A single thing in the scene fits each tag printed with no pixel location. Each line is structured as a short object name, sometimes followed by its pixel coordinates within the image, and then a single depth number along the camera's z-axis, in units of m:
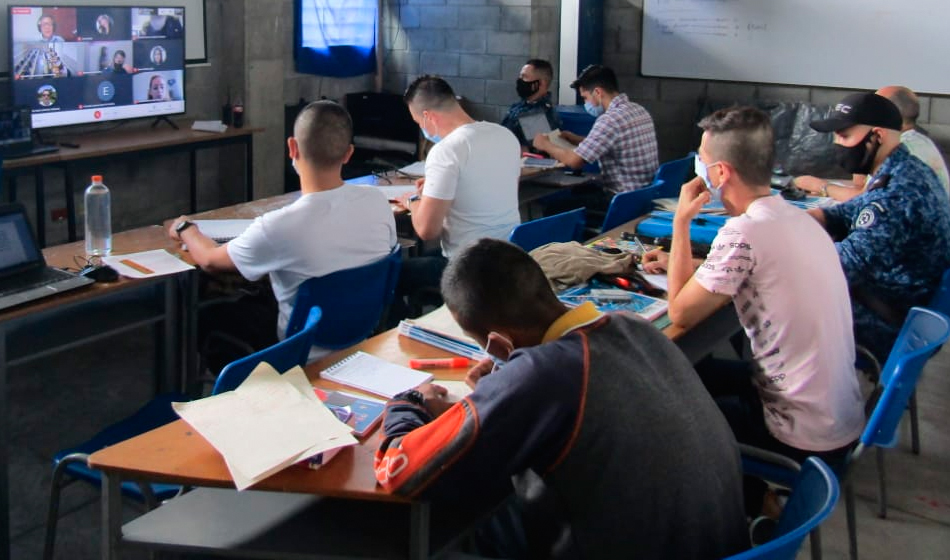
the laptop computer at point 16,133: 4.98
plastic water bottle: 3.28
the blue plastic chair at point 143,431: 2.07
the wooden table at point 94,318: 2.66
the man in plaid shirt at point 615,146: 5.03
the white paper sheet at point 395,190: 4.36
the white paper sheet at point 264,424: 1.74
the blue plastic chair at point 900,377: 2.21
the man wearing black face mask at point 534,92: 6.26
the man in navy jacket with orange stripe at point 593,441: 1.57
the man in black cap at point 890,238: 3.28
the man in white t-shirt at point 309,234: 2.85
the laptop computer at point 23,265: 2.79
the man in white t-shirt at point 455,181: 3.72
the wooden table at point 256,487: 1.73
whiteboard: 6.37
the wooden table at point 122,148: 5.14
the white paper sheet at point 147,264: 3.07
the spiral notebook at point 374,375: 2.17
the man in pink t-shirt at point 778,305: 2.34
